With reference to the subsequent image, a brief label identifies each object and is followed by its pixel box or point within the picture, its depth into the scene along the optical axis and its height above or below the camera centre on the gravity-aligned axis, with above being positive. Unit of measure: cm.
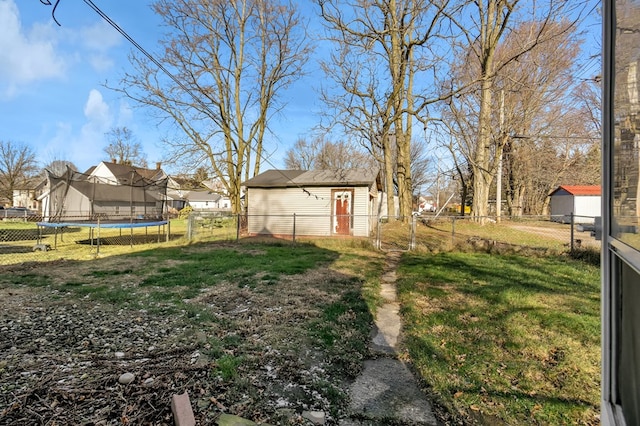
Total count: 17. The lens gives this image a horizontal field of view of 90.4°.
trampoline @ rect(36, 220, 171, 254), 1194 -59
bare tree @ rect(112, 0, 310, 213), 1698 +735
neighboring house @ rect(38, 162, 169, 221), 1311 +55
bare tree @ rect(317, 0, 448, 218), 1090 +585
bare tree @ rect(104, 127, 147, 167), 4147 +727
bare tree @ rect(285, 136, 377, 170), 3700 +684
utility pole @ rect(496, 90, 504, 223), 1579 +307
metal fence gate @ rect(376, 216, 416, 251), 1140 -110
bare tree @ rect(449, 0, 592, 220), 928 +505
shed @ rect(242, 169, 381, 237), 1521 +47
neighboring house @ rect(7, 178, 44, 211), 4175 +238
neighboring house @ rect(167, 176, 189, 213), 4909 +134
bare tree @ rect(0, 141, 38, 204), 3700 +450
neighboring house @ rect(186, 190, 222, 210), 6197 +191
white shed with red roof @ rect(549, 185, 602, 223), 2578 +104
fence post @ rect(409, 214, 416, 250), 1067 -103
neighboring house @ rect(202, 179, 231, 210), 1838 +153
